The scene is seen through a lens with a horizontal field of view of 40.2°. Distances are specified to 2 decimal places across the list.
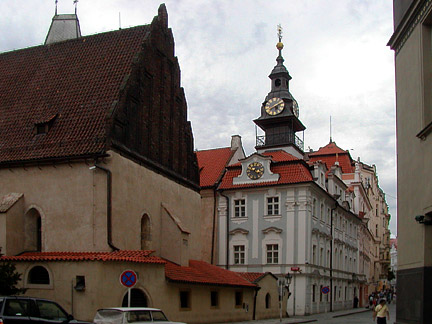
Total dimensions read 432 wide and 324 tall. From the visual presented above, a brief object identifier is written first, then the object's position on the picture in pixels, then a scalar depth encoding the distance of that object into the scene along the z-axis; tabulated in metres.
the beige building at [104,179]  22.50
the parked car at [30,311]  14.97
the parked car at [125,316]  16.62
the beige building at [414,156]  13.48
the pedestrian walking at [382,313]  20.02
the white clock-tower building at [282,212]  42.62
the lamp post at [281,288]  32.50
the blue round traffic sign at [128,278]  18.33
